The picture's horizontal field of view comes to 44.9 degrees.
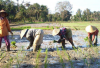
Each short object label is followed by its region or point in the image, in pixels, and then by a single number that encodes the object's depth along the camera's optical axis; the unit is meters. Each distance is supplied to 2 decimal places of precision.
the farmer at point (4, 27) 4.53
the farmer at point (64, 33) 4.61
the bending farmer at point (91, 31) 5.14
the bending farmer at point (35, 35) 4.39
